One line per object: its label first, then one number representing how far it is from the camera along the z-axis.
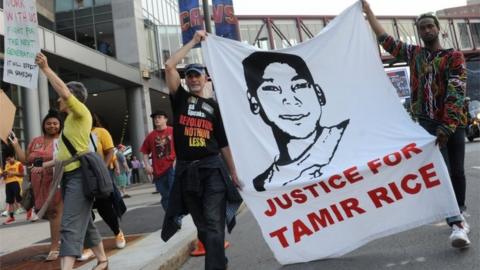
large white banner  3.97
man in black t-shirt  3.75
